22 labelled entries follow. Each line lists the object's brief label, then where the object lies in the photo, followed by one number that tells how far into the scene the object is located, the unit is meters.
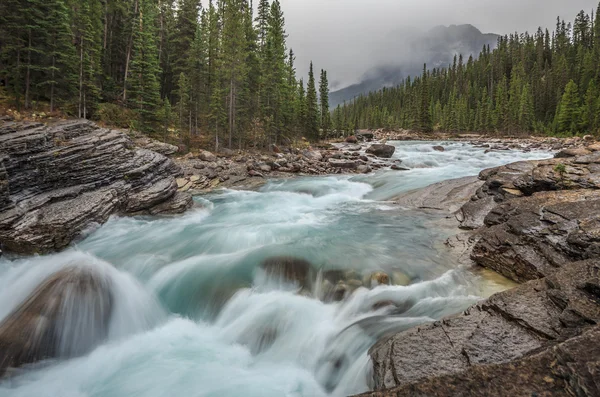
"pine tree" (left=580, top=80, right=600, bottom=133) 48.99
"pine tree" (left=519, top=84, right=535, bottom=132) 68.38
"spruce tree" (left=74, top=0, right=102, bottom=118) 24.44
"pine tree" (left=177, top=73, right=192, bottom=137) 30.28
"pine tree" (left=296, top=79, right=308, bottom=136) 47.78
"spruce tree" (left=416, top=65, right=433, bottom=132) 79.81
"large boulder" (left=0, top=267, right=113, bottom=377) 5.20
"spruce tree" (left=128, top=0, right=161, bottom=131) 27.64
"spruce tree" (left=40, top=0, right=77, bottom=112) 22.09
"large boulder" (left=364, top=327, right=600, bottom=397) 1.87
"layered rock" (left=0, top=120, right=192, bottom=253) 9.05
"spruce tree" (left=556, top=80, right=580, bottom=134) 55.62
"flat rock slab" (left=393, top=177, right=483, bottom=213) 13.18
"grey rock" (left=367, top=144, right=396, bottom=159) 35.66
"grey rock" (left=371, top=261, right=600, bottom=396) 3.55
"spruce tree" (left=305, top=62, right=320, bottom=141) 49.61
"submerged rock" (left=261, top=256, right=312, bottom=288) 7.39
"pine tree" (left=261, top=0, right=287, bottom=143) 35.41
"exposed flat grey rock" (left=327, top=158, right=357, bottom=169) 27.31
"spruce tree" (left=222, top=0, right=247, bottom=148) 29.73
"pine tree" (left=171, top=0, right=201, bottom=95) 37.88
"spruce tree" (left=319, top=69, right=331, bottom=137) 62.38
